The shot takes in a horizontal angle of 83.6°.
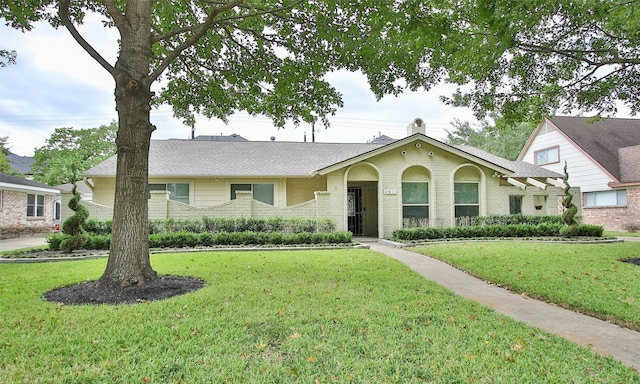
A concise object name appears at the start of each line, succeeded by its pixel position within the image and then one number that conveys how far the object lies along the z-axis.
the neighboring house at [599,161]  20.36
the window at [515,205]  16.98
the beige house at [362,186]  15.38
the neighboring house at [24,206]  20.06
